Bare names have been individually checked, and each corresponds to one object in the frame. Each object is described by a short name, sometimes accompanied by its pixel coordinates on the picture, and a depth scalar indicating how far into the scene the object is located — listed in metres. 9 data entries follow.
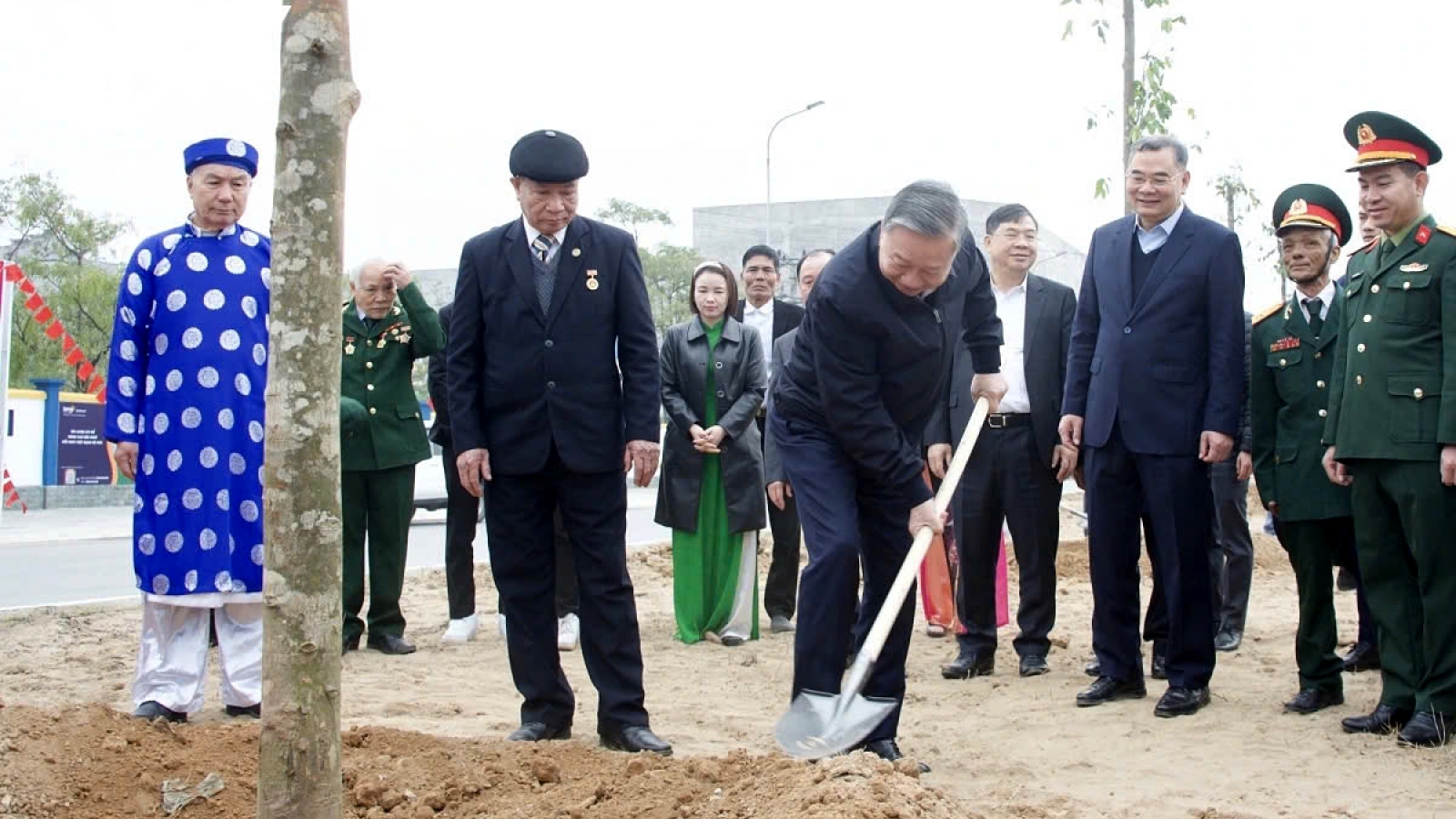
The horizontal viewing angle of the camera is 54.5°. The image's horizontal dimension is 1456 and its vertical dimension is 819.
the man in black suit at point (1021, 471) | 6.57
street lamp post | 33.94
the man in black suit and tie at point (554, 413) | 4.82
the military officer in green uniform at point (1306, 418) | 5.57
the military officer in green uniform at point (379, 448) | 7.02
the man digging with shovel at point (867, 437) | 4.24
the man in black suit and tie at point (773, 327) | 7.96
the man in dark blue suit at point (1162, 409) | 5.54
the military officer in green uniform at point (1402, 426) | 4.91
